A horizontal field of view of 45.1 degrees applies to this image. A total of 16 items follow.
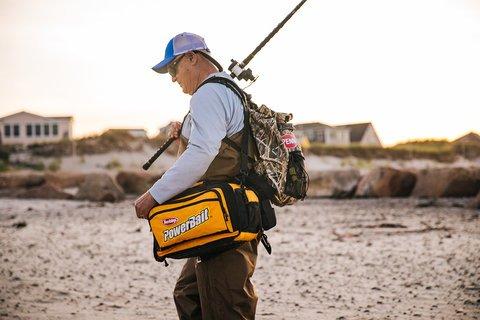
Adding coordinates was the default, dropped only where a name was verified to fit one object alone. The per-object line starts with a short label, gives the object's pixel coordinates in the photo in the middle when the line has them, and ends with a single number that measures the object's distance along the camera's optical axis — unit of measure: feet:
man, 9.82
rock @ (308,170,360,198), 77.82
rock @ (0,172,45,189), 81.20
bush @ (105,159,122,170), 138.86
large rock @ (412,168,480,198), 67.87
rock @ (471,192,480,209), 52.65
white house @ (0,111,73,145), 203.62
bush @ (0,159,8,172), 125.43
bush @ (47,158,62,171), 134.85
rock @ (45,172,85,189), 83.82
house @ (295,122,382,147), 262.67
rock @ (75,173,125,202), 66.44
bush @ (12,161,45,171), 136.63
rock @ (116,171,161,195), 82.60
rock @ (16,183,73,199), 66.80
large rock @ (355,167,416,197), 73.05
